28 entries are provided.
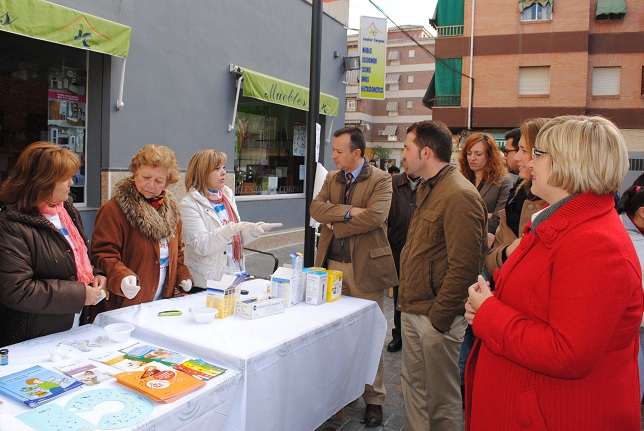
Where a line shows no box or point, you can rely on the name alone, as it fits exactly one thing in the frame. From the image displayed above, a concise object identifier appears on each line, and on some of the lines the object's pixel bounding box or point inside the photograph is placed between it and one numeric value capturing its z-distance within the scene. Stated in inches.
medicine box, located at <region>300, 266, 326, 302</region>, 127.3
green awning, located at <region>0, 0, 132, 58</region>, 203.6
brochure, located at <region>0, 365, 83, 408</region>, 69.4
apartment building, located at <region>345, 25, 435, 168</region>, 1793.8
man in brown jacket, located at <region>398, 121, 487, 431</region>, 106.3
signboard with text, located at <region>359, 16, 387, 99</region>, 425.1
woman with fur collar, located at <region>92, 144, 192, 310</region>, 117.3
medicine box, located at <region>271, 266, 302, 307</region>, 120.5
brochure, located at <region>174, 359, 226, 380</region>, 80.5
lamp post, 172.6
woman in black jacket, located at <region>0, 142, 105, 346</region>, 89.4
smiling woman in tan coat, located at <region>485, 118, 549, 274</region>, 112.0
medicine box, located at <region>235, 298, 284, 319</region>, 109.3
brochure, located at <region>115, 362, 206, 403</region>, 71.9
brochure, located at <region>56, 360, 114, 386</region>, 76.1
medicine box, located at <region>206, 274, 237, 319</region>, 109.0
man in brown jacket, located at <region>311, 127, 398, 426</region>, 139.2
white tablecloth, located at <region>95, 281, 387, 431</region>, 88.4
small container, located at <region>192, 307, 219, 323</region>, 103.5
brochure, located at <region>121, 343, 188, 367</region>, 85.2
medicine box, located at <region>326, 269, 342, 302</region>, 129.0
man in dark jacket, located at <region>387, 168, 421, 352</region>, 193.8
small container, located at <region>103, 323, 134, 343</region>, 92.9
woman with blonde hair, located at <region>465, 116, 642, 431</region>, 58.1
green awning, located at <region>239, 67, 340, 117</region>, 342.6
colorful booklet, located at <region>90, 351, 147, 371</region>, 81.7
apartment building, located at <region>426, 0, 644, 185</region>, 792.3
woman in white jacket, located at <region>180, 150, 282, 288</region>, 141.9
